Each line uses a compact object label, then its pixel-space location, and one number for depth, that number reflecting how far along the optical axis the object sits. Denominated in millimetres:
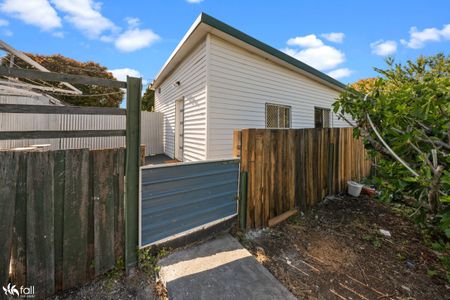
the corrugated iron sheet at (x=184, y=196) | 2197
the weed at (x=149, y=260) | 2105
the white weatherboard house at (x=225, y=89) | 4723
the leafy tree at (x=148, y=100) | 18047
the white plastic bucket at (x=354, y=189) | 4531
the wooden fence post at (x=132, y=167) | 2033
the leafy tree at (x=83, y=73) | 15359
